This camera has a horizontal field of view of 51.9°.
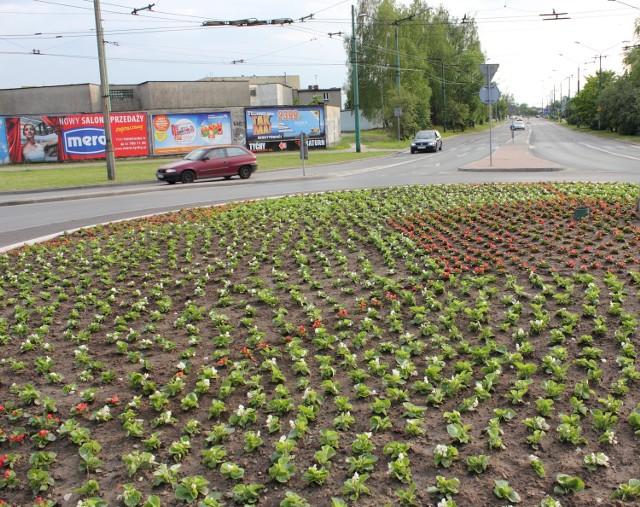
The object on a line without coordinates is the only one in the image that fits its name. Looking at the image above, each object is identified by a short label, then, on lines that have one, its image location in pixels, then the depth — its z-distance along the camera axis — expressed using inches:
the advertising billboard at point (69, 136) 1571.1
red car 970.1
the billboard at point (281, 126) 1755.7
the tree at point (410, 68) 2551.7
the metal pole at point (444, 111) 3351.4
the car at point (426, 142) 1713.8
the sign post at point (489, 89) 870.6
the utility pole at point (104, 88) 930.1
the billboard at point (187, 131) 1662.2
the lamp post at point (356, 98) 1560.0
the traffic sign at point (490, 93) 915.0
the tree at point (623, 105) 2289.6
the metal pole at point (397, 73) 2239.2
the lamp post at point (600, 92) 2714.6
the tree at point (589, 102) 3218.5
